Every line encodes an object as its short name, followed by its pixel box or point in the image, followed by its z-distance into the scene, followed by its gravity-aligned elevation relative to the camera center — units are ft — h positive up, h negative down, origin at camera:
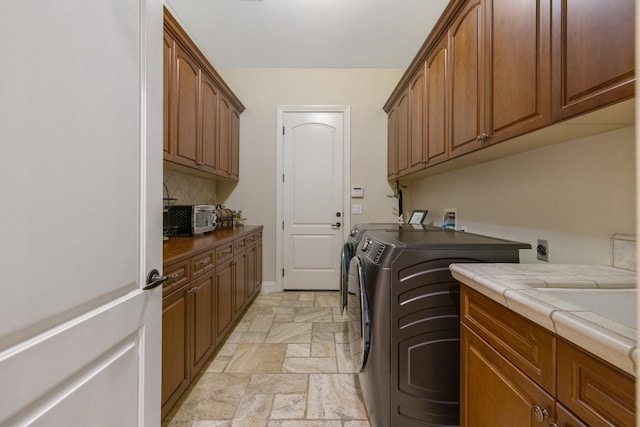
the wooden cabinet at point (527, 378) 1.81 -1.35
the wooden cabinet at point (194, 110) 6.15 +2.83
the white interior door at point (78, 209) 1.58 +0.02
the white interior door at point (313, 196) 11.68 +0.73
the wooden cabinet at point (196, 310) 4.43 -1.99
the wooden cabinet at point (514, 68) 2.65 +1.97
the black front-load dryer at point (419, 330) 4.09 -1.75
